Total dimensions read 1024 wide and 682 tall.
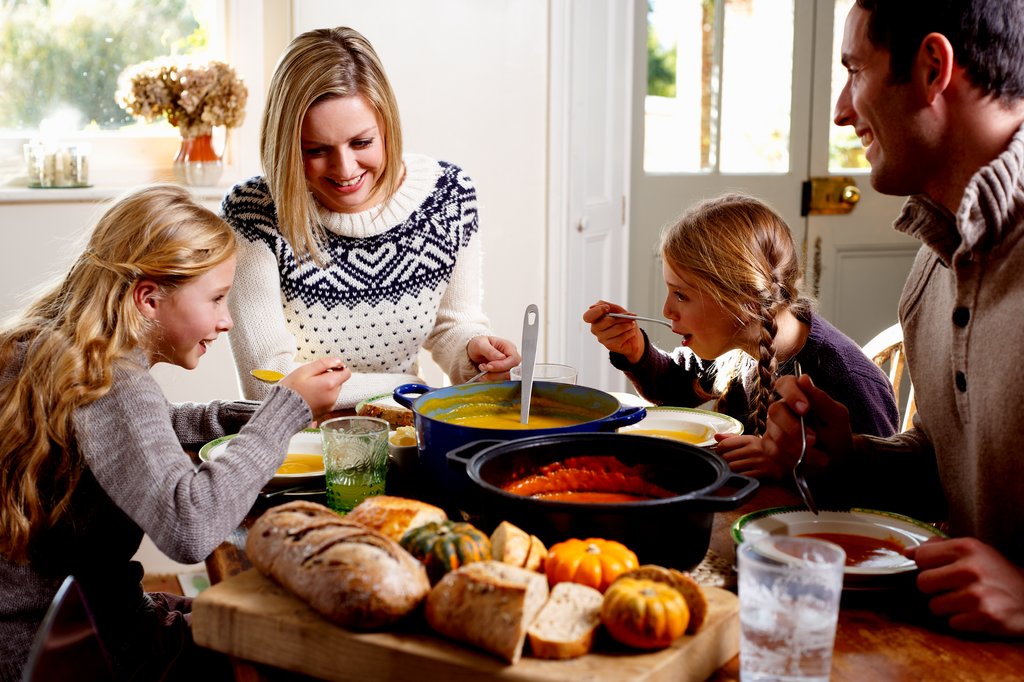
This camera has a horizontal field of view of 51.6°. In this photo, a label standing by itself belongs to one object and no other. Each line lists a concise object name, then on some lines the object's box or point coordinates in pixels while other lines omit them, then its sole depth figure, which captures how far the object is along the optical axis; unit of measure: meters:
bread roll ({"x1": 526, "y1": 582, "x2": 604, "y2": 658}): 0.84
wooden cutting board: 0.83
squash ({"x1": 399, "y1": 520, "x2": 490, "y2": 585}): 0.95
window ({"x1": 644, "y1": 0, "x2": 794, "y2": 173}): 3.88
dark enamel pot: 0.97
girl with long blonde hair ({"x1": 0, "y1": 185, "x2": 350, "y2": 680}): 1.29
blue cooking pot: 1.18
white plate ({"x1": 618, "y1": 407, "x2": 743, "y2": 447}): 1.63
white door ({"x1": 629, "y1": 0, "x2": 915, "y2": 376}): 3.88
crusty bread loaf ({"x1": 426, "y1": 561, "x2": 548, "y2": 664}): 0.83
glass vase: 3.09
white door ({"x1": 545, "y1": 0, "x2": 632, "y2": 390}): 3.53
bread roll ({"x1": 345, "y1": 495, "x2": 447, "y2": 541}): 1.03
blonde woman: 2.06
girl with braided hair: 1.88
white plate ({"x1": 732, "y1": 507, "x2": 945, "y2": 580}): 1.17
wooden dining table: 0.90
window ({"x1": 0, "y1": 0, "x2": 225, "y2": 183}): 3.04
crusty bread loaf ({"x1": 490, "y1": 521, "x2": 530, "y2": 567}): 0.95
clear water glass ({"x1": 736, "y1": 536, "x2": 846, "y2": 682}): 0.83
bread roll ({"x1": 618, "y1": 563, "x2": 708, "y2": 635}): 0.88
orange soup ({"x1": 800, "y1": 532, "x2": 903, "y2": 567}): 1.12
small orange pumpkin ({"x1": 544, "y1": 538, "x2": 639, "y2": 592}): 0.92
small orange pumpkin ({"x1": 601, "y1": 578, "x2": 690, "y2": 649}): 0.84
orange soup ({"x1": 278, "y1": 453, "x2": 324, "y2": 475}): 1.48
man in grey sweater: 1.19
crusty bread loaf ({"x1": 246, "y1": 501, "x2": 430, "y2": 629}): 0.89
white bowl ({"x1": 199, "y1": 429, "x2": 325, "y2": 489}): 1.42
